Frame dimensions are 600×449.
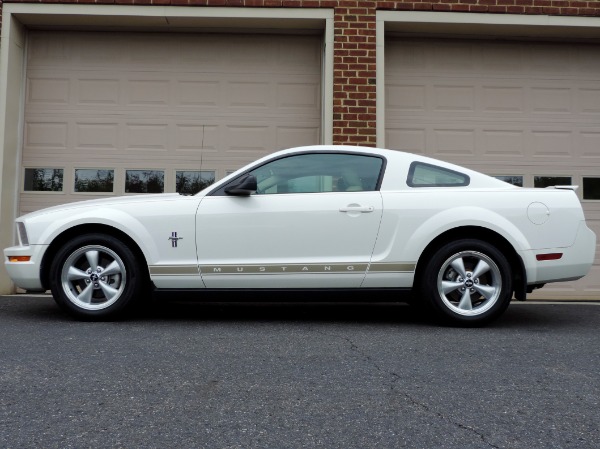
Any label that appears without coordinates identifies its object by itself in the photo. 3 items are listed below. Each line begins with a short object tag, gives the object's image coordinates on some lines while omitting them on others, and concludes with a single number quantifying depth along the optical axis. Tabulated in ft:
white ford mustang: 15.80
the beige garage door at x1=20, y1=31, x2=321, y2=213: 26.91
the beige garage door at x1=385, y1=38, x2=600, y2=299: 27.32
